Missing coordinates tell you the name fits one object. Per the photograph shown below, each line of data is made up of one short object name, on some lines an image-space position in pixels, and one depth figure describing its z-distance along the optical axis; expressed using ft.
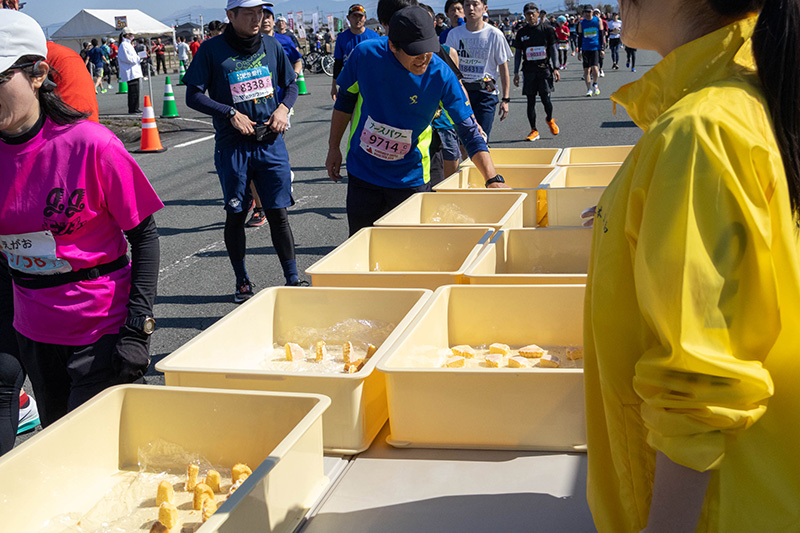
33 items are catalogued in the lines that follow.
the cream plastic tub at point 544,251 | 8.83
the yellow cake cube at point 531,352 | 6.10
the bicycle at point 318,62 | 89.76
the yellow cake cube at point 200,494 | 4.25
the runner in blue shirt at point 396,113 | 9.99
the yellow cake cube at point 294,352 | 6.35
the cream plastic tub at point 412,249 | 8.96
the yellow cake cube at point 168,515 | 4.12
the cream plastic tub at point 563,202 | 10.25
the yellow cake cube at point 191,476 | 4.49
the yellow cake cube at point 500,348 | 6.20
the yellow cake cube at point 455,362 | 5.77
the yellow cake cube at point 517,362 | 5.69
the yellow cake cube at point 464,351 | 6.22
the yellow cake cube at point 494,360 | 5.89
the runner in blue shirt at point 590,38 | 48.26
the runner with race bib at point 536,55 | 32.22
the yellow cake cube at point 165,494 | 4.35
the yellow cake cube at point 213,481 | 4.46
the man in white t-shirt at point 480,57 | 22.81
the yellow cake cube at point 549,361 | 5.71
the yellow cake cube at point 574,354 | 6.06
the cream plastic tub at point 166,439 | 4.04
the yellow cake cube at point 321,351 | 6.26
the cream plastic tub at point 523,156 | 14.89
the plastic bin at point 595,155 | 14.34
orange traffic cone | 34.82
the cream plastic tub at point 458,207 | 10.52
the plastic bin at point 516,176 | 12.94
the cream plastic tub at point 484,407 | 4.65
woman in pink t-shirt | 5.64
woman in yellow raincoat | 2.41
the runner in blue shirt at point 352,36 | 21.82
